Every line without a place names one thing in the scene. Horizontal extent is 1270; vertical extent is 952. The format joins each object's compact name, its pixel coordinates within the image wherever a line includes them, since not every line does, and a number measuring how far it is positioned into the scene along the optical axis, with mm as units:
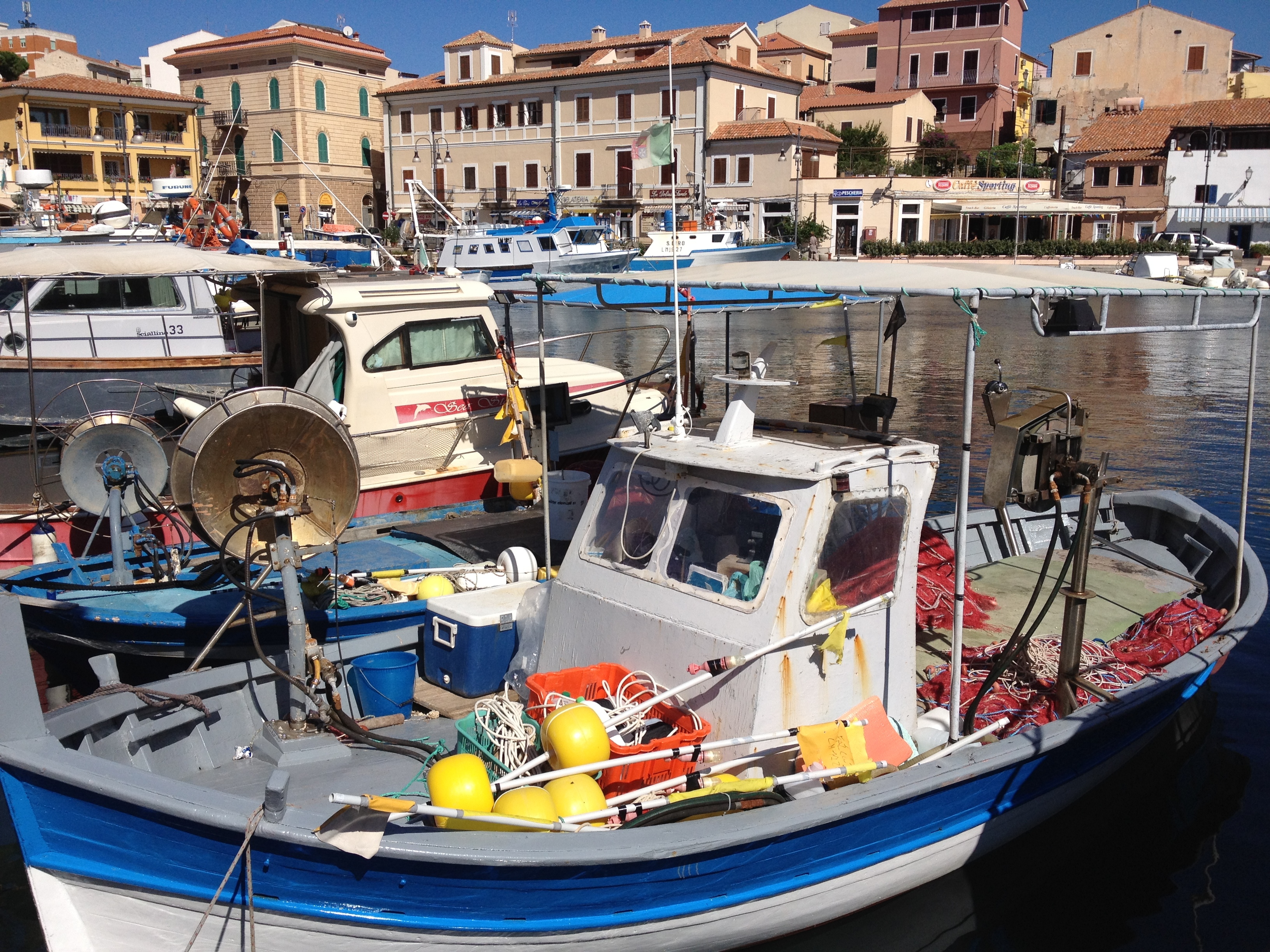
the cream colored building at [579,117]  48562
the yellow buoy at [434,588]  7125
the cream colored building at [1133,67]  57750
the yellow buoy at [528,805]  4355
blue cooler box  6082
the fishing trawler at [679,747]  4172
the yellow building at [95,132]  49406
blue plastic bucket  6004
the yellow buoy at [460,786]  4309
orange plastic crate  4797
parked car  41188
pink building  58312
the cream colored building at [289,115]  53750
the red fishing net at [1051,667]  5969
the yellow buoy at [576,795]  4488
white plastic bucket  8406
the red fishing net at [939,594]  6996
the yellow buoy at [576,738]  4594
